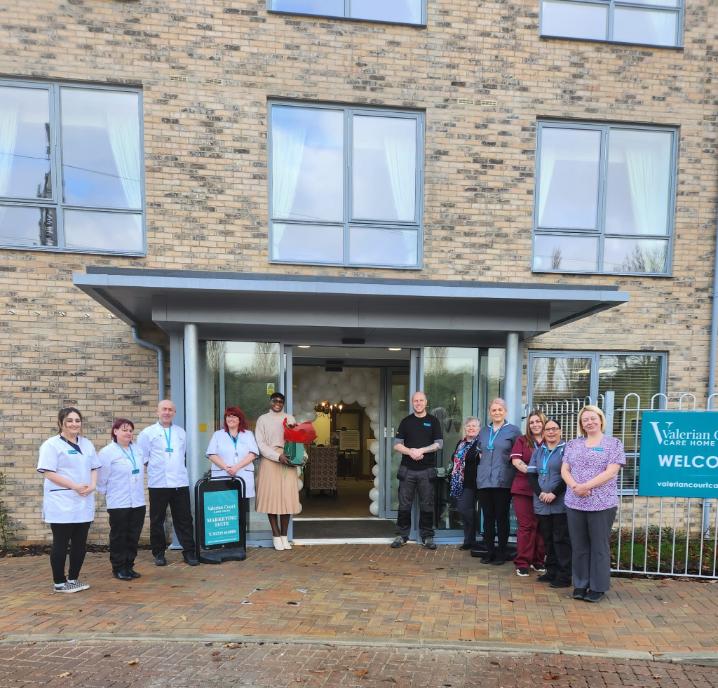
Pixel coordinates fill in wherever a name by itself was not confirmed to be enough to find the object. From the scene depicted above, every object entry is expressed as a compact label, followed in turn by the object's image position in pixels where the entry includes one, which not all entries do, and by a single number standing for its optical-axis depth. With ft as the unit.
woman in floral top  15.67
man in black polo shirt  21.21
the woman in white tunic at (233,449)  19.92
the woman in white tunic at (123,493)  17.07
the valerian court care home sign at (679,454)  18.22
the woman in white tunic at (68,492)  15.62
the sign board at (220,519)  19.38
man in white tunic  18.62
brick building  22.11
